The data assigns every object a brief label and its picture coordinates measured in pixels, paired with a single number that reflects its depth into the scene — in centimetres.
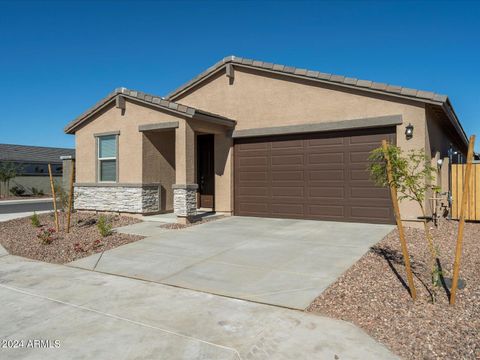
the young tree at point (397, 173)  459
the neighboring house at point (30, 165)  3062
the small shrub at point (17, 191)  2939
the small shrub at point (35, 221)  1092
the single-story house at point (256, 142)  1020
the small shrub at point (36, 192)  3048
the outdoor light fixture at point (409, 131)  950
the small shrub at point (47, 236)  855
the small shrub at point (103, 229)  891
